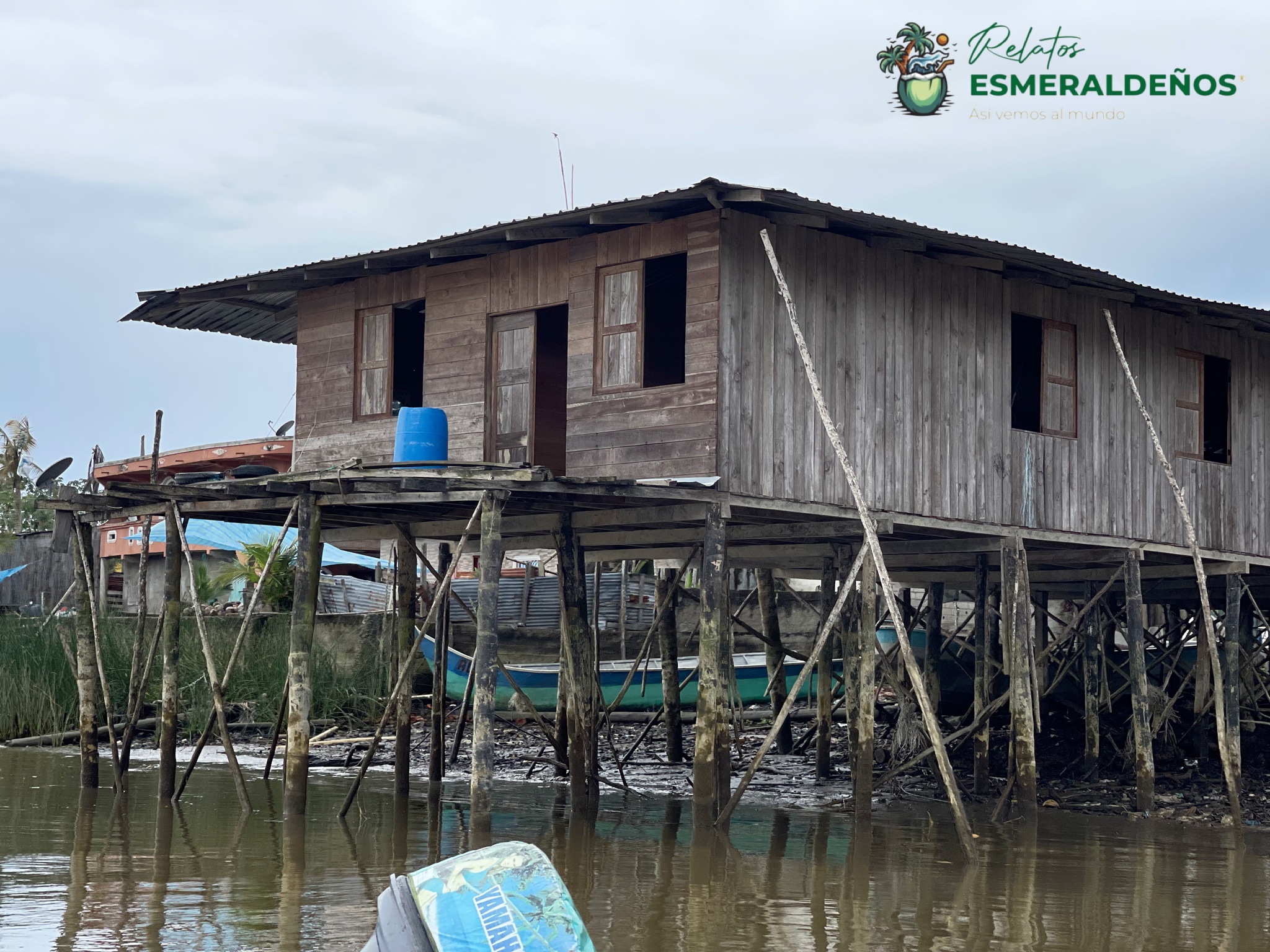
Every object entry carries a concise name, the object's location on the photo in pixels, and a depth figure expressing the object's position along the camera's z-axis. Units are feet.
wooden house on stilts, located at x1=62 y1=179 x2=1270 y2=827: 40.24
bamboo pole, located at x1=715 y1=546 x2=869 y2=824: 38.37
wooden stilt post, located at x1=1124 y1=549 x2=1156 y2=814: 49.73
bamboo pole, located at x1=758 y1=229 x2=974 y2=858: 37.06
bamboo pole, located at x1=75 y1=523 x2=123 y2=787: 48.21
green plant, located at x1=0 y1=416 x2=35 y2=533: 138.31
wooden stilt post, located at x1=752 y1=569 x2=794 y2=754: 62.03
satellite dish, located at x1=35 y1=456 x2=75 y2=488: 93.25
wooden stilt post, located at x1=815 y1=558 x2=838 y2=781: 58.59
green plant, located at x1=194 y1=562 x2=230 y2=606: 87.30
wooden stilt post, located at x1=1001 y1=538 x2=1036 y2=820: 46.73
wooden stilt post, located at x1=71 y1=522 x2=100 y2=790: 48.70
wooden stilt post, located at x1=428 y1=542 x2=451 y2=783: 51.11
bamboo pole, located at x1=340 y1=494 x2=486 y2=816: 39.34
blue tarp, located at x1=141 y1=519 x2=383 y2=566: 98.37
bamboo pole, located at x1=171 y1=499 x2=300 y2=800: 41.24
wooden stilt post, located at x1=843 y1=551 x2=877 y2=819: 43.37
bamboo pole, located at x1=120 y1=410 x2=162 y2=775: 48.37
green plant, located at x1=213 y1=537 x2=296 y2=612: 81.46
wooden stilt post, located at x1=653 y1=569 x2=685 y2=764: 62.69
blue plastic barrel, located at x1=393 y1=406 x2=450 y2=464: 40.93
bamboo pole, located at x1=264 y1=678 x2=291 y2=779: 49.03
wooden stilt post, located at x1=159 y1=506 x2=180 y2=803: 46.21
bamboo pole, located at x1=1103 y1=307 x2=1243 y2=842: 47.16
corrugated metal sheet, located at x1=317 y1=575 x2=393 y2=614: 83.97
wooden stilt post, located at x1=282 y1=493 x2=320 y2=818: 40.57
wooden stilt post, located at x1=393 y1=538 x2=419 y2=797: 48.85
